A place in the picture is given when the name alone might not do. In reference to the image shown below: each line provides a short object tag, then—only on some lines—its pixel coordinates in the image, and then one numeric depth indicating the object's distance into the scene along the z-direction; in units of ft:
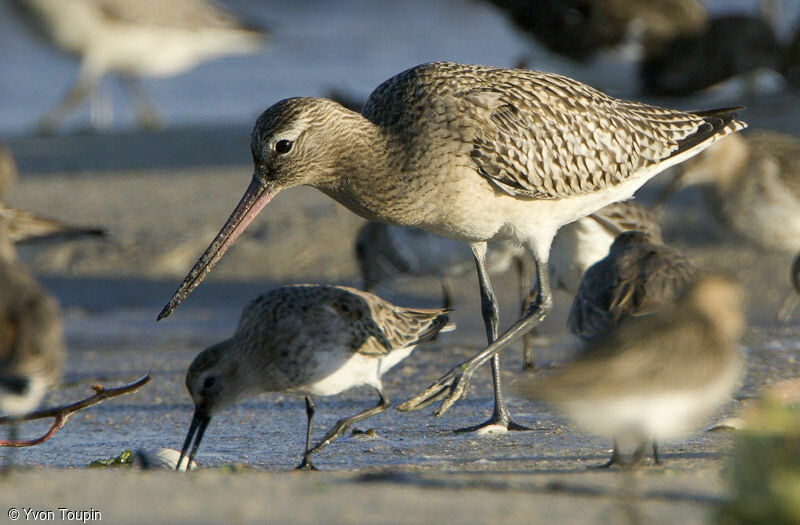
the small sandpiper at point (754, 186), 58.03
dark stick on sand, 33.42
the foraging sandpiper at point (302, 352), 37.81
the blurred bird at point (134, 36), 99.60
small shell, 33.12
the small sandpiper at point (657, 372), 23.89
